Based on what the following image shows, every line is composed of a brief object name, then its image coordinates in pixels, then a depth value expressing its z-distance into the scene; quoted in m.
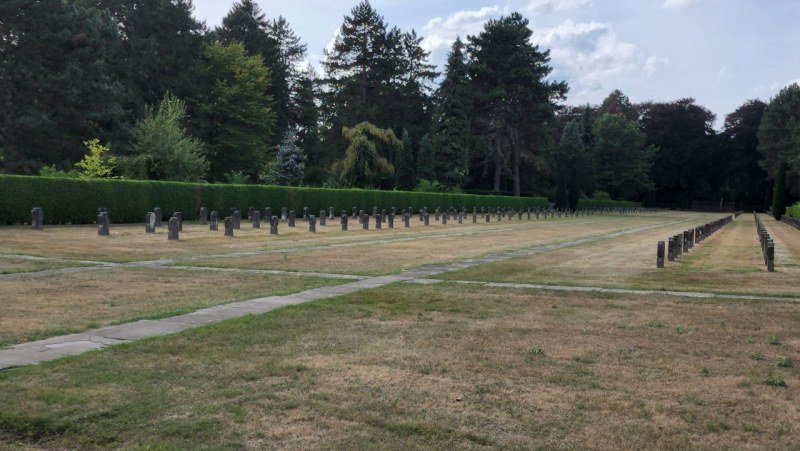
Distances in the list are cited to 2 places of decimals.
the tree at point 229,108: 57.97
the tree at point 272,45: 73.81
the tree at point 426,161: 66.75
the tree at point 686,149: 107.75
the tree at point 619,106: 118.81
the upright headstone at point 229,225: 22.58
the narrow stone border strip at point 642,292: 10.56
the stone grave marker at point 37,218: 21.89
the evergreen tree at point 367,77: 74.06
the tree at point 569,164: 75.44
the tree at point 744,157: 104.50
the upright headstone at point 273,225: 24.86
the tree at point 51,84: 41.97
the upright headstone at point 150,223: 22.28
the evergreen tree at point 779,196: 66.81
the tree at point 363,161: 55.50
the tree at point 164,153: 36.54
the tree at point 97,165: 33.59
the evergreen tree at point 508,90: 73.44
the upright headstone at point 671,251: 17.33
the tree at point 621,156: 98.44
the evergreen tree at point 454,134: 67.94
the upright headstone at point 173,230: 19.83
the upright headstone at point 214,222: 25.11
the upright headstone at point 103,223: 20.58
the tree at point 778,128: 85.50
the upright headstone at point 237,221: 26.77
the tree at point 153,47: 54.28
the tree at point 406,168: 67.69
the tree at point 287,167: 50.91
